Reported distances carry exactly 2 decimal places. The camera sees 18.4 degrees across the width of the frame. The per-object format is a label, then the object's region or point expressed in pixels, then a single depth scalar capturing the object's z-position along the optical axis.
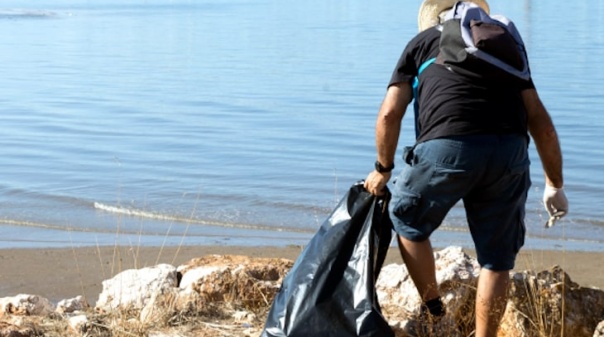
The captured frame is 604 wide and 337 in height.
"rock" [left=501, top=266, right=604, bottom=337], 8.50
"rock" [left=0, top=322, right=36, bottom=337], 8.34
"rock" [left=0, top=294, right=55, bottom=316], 9.84
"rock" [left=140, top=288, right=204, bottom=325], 8.98
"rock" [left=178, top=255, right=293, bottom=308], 9.60
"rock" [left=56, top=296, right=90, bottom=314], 10.03
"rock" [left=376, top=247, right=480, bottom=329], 8.74
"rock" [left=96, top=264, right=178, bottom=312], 9.72
